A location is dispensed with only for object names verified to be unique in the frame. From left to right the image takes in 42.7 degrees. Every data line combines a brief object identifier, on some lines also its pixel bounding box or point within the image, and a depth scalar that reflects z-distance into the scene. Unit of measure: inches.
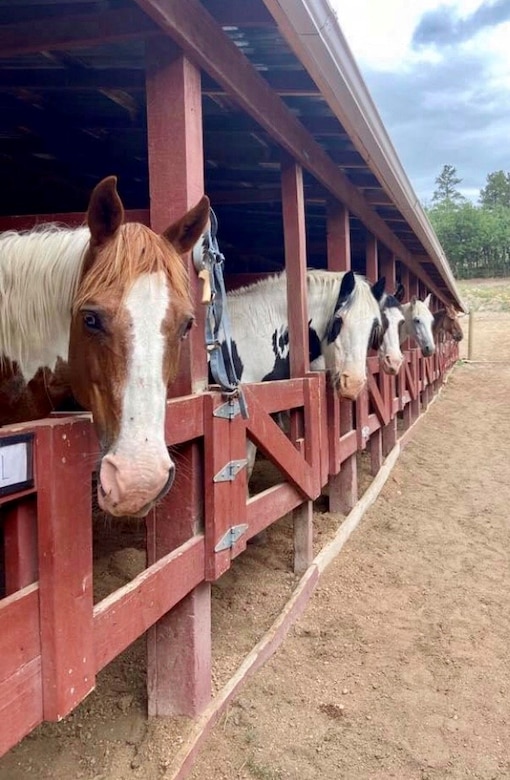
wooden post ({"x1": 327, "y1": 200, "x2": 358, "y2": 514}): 204.8
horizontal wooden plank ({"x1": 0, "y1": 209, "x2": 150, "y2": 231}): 107.4
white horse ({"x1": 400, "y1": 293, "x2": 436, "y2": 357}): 373.1
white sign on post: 57.7
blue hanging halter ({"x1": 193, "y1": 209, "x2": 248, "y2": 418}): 96.8
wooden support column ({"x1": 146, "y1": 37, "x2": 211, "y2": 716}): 95.0
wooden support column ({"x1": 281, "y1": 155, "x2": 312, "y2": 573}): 155.7
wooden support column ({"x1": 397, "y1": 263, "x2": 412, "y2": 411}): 324.2
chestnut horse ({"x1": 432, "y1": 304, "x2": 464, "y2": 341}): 544.1
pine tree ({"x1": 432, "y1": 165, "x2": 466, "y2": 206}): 3718.0
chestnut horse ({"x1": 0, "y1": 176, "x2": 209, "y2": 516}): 62.9
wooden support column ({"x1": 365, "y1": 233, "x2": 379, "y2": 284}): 261.7
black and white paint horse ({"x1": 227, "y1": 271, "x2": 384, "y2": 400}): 171.8
